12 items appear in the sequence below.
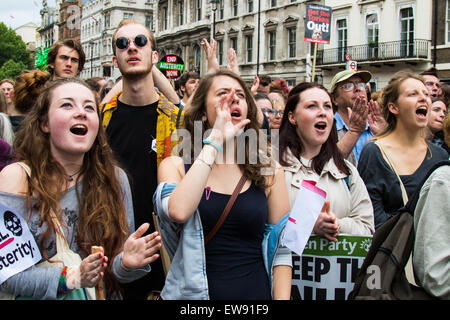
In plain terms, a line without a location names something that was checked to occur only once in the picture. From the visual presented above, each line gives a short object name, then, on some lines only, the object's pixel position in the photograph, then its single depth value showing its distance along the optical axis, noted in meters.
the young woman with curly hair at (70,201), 2.26
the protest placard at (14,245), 2.19
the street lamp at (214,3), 27.78
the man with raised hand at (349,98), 4.79
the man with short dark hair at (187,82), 7.95
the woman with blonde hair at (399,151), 3.68
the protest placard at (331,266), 3.11
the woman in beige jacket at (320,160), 3.33
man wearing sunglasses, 3.52
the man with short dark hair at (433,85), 6.95
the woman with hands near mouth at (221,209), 2.50
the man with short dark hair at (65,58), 5.17
